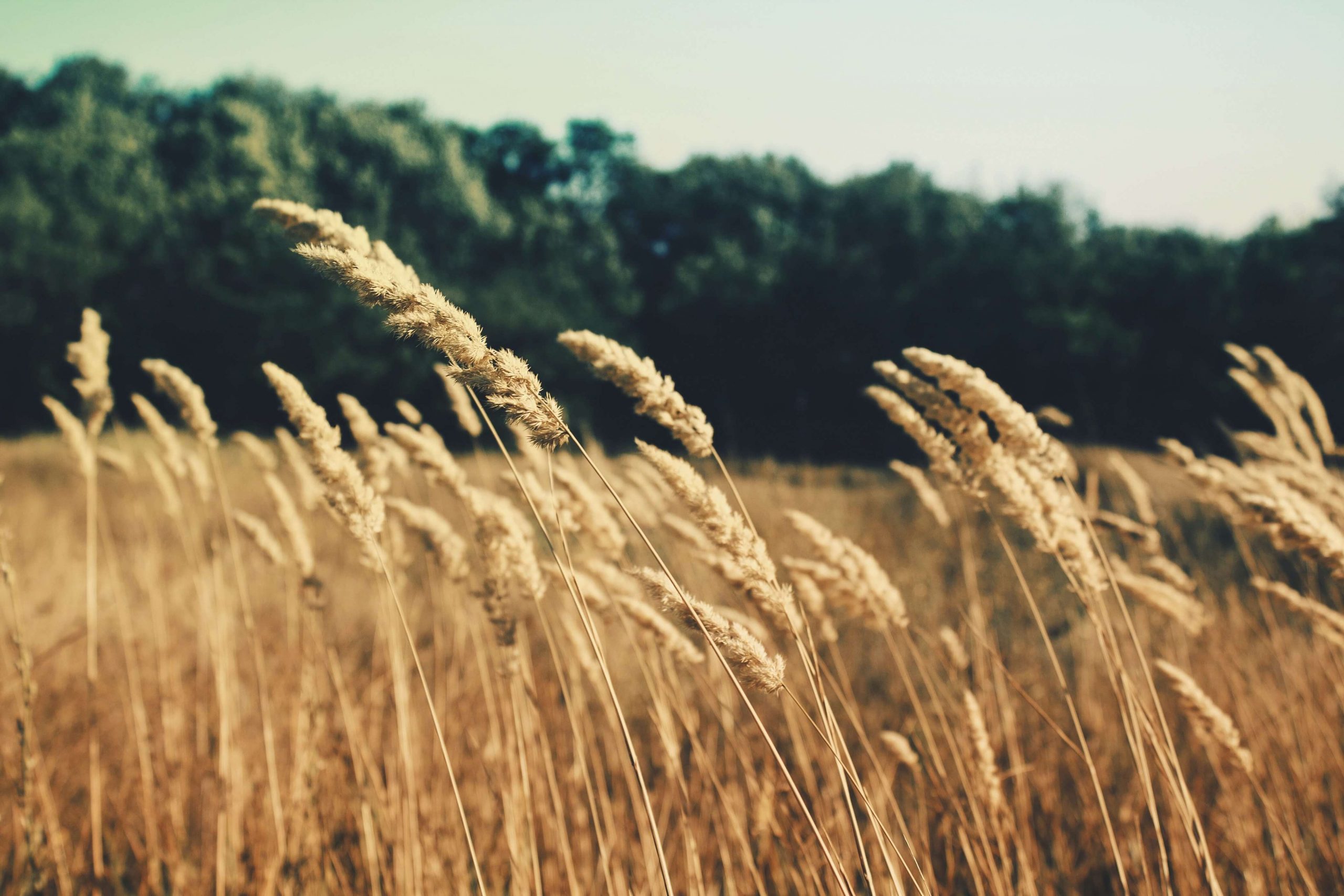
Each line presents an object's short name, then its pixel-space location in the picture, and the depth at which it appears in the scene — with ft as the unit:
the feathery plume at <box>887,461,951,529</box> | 6.89
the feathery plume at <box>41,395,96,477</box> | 6.14
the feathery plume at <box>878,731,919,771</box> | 4.96
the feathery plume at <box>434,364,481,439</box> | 6.83
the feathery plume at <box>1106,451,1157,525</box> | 8.56
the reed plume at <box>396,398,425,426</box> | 7.02
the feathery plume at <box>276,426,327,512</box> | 7.00
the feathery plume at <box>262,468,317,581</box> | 5.64
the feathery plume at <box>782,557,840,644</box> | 5.46
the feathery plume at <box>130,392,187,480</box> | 6.38
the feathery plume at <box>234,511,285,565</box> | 6.23
